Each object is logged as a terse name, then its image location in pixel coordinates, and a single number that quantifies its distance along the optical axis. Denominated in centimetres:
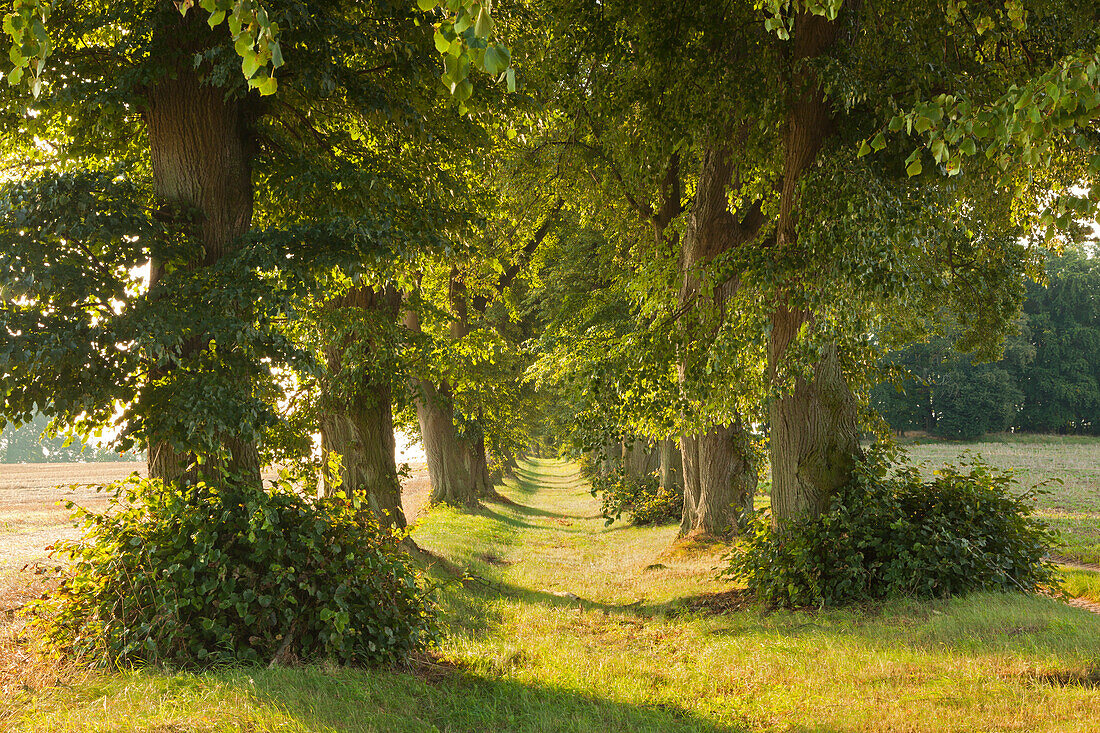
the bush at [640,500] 2083
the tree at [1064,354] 6681
